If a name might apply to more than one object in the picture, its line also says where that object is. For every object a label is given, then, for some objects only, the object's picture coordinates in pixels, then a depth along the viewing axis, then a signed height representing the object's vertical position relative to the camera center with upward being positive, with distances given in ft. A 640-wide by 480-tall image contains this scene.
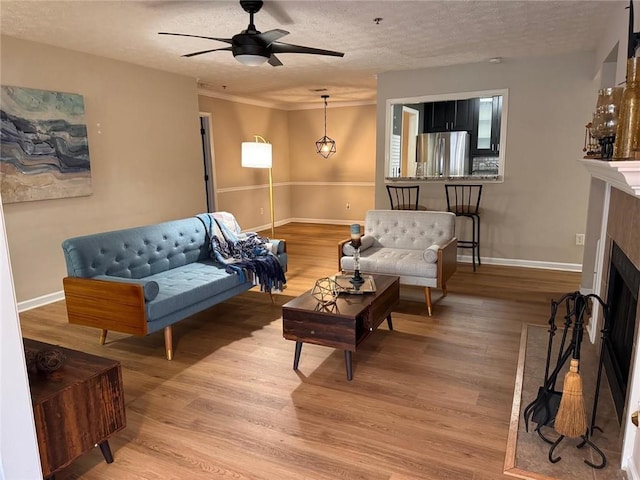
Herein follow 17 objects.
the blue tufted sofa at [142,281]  9.36 -2.73
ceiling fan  9.79 +2.76
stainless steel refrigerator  19.97 +0.42
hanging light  28.91 +1.30
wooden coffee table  8.50 -3.14
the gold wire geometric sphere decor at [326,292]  9.27 -2.83
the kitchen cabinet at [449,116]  19.47 +2.13
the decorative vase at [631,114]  5.58 +0.59
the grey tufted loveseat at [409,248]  12.29 -2.66
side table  5.47 -3.16
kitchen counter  17.47 -0.68
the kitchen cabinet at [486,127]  18.17 +1.49
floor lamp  17.33 +0.48
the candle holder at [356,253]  10.19 -2.13
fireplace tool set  6.09 -3.58
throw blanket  12.35 -2.66
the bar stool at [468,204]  17.46 -1.74
